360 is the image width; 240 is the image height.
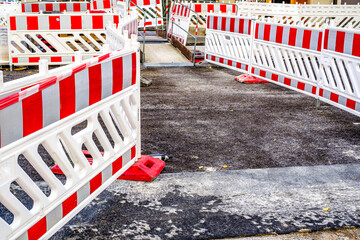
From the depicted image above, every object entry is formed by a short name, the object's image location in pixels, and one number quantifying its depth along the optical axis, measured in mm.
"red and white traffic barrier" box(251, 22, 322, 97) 8906
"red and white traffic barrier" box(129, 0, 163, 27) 21922
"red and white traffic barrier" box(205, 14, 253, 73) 11633
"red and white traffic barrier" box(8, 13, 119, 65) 12820
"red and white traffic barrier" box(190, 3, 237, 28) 19000
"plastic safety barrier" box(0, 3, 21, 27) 20306
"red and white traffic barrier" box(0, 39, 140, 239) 2781
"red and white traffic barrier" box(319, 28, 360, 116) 7297
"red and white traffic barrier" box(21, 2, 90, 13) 21672
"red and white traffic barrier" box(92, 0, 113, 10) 22094
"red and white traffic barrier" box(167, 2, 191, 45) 16891
